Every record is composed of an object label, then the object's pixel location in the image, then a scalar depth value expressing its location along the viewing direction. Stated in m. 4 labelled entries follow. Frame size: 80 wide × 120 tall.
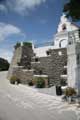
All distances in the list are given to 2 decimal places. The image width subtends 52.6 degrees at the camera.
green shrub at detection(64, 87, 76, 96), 7.03
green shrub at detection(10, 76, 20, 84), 11.17
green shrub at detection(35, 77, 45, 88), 9.64
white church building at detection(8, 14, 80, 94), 8.26
